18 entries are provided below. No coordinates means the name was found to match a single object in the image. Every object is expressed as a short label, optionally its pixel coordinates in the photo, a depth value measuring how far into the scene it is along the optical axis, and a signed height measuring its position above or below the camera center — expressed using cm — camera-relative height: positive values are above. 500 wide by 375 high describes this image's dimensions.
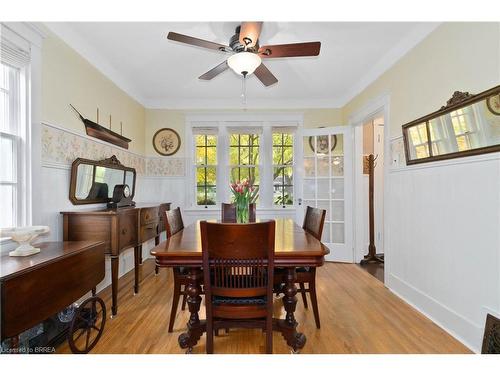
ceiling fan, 193 +110
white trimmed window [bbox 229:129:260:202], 445 +56
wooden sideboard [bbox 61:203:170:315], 230 -36
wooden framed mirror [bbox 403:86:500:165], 168 +42
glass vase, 224 -20
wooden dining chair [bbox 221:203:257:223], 262 -28
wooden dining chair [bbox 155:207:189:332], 201 -69
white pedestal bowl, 155 -28
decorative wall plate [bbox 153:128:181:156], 436 +78
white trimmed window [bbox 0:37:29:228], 187 +42
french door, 393 +7
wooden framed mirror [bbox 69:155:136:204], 250 +11
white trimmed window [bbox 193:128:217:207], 446 +39
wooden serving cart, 125 -56
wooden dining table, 154 -44
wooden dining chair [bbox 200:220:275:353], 138 -51
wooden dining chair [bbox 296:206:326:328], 205 -68
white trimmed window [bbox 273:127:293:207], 446 +31
